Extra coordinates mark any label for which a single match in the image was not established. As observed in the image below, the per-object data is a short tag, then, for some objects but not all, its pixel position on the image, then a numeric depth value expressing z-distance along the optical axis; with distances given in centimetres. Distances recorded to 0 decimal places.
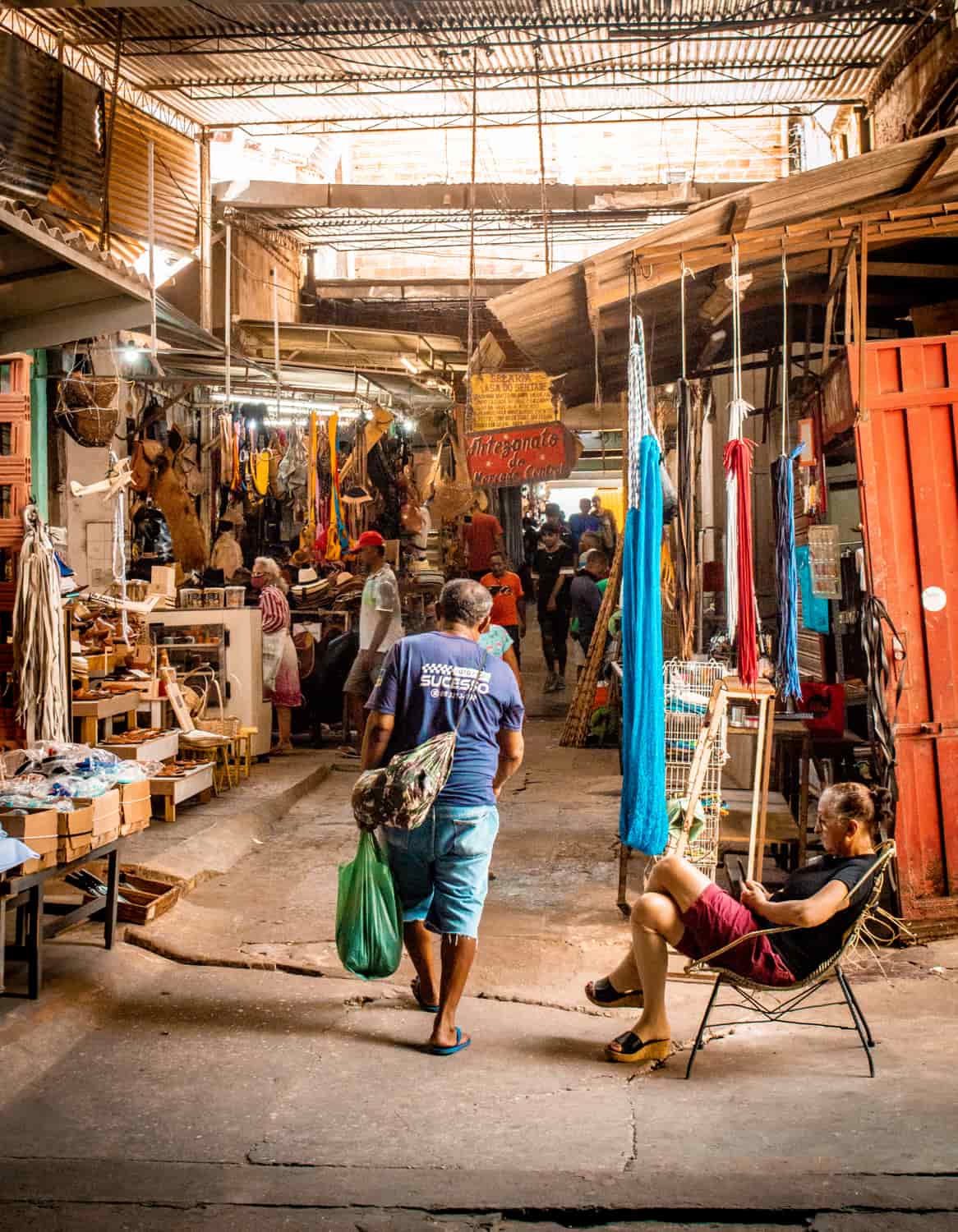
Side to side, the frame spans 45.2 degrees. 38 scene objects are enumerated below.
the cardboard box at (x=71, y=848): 551
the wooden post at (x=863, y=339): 623
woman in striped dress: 1203
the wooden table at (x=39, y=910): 530
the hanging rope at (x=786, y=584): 621
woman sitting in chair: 456
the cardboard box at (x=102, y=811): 572
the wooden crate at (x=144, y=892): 655
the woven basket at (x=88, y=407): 997
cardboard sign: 1188
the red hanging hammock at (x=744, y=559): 600
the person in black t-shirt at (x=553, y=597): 1631
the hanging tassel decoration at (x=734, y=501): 607
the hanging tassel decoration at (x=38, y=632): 685
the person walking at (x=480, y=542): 1591
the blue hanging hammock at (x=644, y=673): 552
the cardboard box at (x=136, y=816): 621
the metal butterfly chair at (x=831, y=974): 453
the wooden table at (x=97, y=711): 848
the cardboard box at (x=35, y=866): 530
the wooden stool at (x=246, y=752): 1066
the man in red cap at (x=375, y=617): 1052
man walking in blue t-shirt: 488
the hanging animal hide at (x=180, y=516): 1336
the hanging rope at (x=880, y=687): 609
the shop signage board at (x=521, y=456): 1126
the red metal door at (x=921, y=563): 623
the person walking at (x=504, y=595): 1352
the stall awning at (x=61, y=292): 612
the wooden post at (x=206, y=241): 1462
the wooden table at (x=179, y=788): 871
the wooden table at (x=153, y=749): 852
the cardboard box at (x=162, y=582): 1084
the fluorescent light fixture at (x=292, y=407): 1503
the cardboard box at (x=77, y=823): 550
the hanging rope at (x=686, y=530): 689
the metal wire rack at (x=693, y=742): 611
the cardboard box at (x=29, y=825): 538
